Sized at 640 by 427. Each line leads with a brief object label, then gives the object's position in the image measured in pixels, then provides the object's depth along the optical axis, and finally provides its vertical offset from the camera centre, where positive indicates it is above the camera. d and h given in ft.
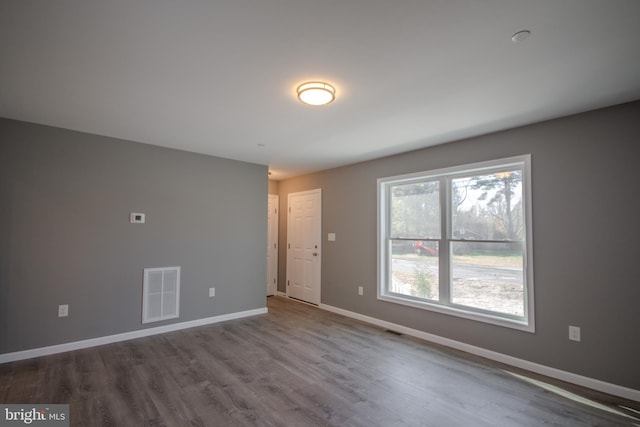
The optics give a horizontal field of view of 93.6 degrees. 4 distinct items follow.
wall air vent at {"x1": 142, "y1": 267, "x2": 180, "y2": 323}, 12.94 -2.93
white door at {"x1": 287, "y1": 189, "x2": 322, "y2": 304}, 18.34 -1.05
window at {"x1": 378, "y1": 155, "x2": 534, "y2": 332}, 10.50 -0.48
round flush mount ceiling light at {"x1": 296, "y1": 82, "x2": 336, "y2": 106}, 7.71 +3.58
